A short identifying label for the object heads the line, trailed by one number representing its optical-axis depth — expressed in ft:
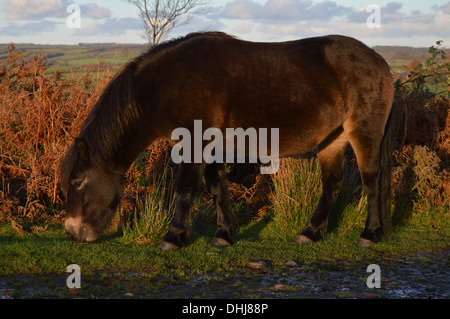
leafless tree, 85.71
